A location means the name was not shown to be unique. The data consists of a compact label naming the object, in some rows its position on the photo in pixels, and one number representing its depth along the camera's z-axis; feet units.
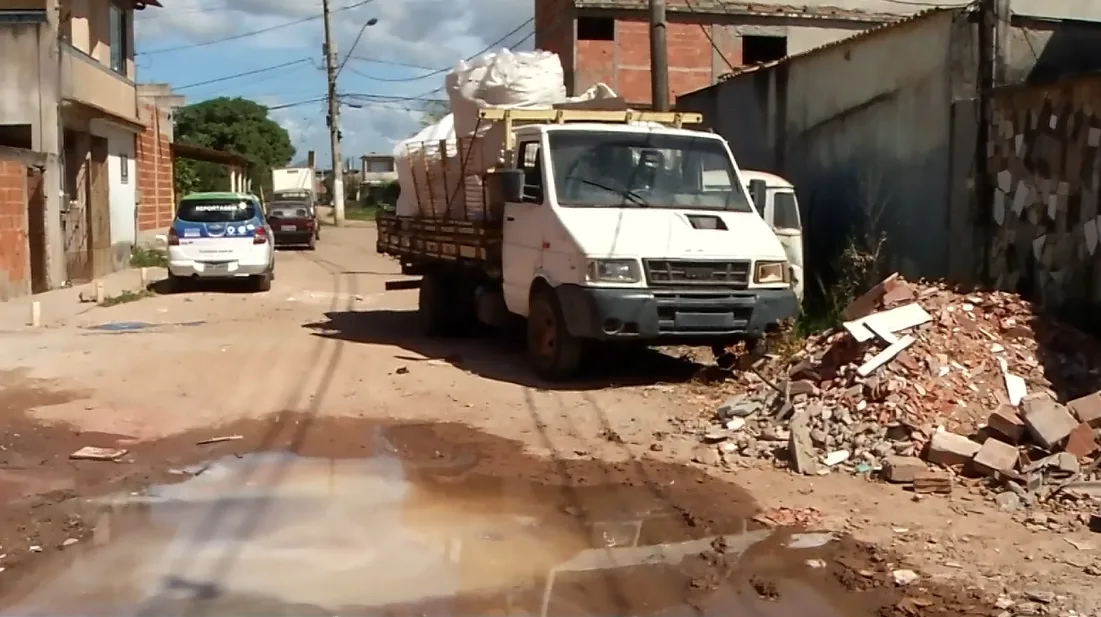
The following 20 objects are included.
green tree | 219.41
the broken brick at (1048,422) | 23.39
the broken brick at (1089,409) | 24.38
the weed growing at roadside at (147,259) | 83.94
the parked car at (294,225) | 109.60
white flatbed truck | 32.01
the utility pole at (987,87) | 37.50
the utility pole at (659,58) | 50.90
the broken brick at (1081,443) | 23.32
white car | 61.93
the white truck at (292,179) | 139.23
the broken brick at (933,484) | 22.59
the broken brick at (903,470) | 23.29
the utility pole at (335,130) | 152.66
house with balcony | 64.18
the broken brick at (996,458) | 22.97
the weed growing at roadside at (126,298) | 56.92
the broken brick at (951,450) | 23.79
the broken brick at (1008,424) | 24.17
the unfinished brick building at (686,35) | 99.55
